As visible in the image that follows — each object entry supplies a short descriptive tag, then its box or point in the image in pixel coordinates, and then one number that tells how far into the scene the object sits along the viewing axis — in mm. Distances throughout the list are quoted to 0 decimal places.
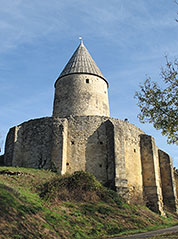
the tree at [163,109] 11922
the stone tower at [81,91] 24625
